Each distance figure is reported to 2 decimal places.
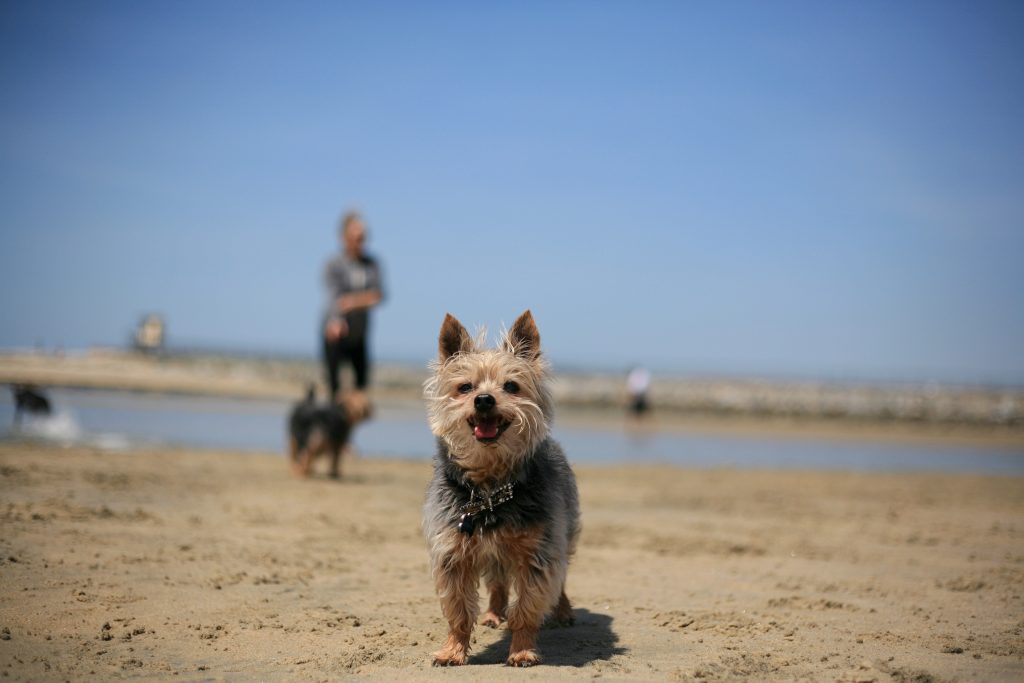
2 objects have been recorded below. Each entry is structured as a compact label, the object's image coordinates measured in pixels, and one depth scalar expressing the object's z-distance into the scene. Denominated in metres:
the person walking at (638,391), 29.12
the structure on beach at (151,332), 24.57
